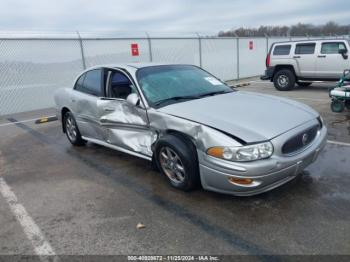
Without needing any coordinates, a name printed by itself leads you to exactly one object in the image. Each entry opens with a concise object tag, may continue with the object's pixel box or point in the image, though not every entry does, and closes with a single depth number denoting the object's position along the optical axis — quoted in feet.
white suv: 35.22
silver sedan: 10.21
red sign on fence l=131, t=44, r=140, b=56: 43.88
